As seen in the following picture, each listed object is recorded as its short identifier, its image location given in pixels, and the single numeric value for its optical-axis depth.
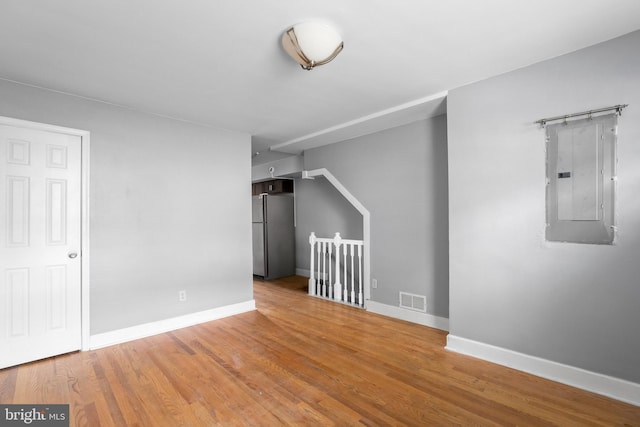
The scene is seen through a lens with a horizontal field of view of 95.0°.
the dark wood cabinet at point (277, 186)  6.16
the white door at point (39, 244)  2.46
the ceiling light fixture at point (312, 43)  1.82
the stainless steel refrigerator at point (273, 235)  5.80
